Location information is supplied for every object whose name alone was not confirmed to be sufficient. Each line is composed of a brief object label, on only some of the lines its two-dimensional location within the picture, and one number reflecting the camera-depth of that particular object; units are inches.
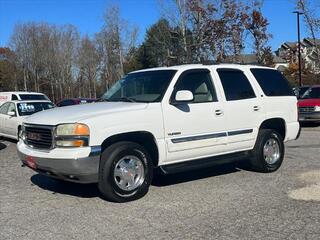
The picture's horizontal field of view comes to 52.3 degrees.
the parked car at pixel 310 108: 495.6
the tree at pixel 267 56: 1128.9
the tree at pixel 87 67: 1761.5
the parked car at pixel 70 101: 954.6
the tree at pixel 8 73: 1908.6
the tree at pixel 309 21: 946.8
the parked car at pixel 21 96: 669.3
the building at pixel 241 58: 1061.5
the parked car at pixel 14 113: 396.7
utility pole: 981.4
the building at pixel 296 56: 1506.5
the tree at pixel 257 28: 1113.9
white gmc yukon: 169.9
